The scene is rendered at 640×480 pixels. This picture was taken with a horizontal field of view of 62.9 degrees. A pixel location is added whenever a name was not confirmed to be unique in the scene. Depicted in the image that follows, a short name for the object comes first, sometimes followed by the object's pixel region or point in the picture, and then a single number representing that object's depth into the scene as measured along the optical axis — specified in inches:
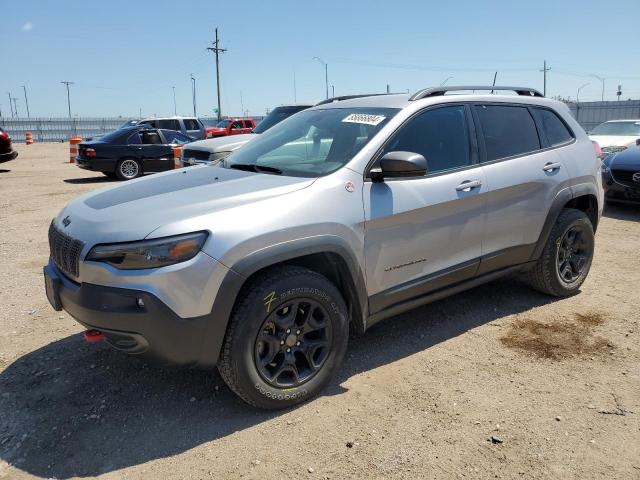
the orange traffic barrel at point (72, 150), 796.3
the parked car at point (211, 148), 345.7
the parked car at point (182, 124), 828.0
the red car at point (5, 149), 598.9
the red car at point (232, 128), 913.5
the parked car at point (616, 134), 455.5
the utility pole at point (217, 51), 1998.0
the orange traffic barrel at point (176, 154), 546.3
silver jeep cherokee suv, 102.1
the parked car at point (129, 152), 537.0
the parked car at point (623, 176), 334.0
